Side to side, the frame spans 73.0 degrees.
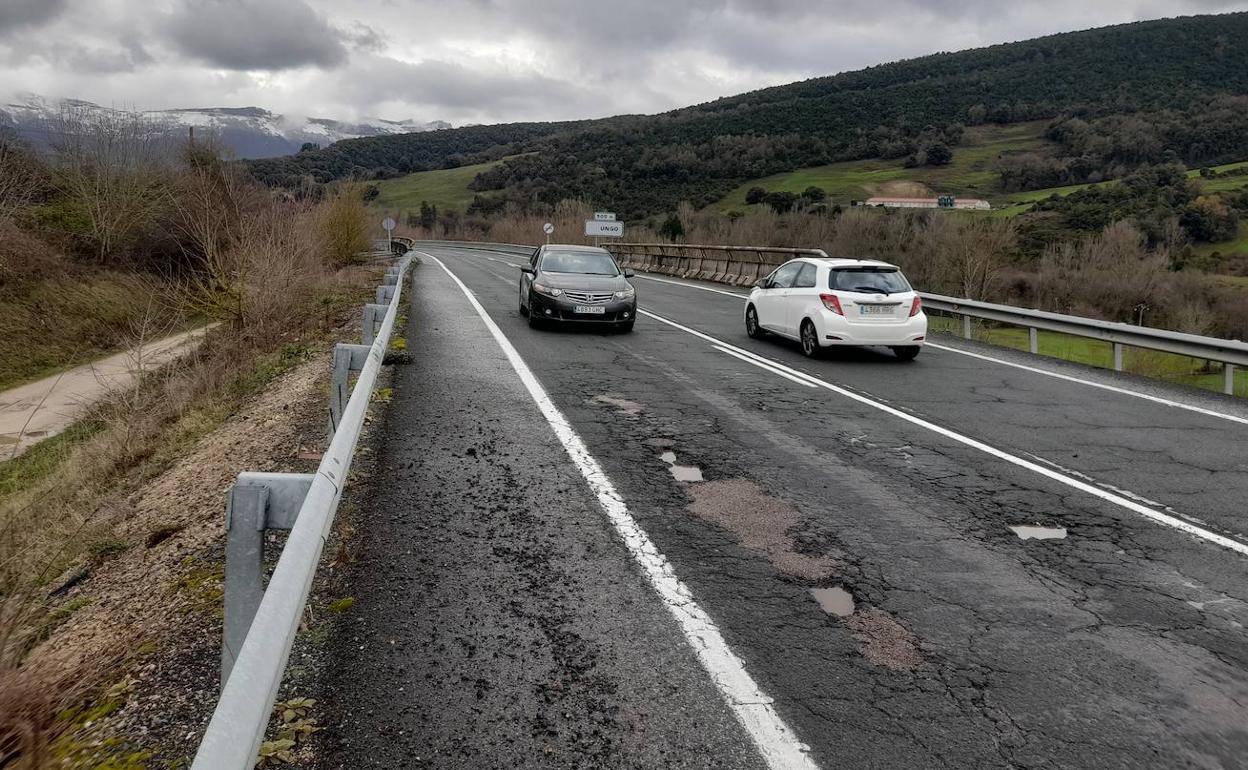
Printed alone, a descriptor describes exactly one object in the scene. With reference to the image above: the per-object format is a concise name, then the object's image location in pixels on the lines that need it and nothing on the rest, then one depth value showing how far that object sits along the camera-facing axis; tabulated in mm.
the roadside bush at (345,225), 34094
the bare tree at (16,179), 32062
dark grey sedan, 14797
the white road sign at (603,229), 48219
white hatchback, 12227
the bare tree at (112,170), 37469
